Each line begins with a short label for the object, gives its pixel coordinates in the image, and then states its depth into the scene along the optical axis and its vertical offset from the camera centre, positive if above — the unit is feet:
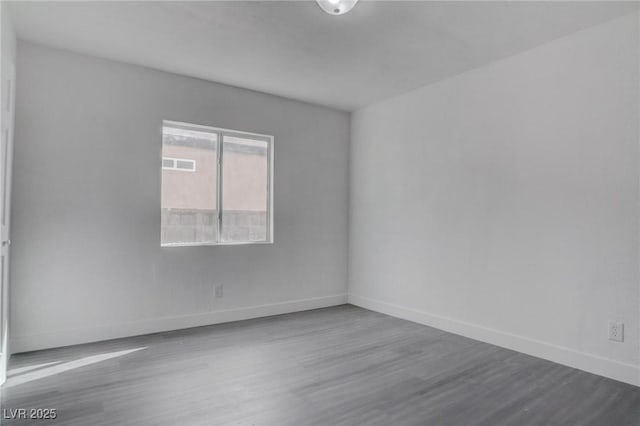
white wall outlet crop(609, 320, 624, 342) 8.80 -2.55
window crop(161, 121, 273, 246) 12.71 +1.13
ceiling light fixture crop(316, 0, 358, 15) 7.50 +4.31
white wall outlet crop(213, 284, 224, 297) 13.26 -2.61
